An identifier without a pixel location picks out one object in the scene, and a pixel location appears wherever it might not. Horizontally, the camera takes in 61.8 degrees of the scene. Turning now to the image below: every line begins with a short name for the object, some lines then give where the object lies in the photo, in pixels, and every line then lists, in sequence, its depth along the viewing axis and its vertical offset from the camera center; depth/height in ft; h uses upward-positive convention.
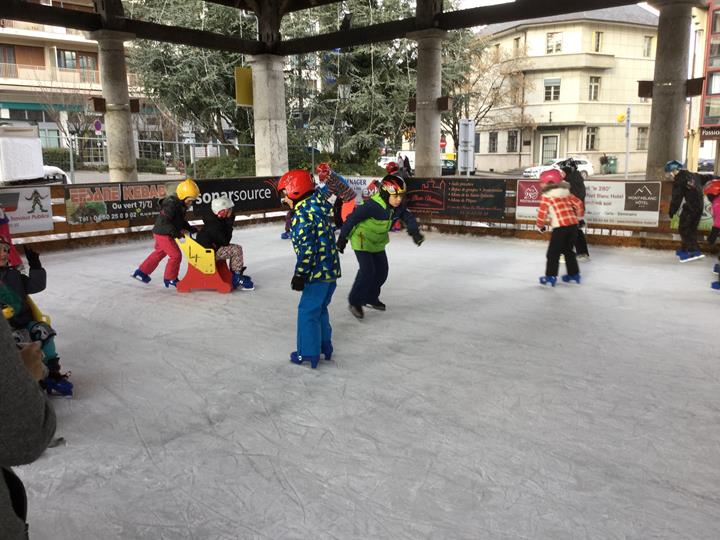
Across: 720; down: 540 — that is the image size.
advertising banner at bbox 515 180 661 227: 36.52 -2.16
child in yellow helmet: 25.85 -2.34
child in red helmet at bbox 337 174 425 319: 21.12 -2.36
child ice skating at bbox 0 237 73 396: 13.41 -2.81
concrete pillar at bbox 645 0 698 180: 36.37 +5.07
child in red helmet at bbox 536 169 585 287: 26.37 -1.99
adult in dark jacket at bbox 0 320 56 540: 4.33 -1.82
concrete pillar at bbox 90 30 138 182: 44.34 +4.94
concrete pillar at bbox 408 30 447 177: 46.83 +5.34
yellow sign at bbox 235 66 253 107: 56.34 +7.91
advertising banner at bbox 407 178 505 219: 42.55 -2.06
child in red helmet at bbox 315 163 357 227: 34.86 -0.87
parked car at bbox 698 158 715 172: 133.35 +0.70
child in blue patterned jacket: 15.98 -2.27
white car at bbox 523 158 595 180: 111.69 -0.11
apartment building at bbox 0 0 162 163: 111.55 +17.08
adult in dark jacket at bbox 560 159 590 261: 33.86 -1.17
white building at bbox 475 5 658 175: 143.13 +18.60
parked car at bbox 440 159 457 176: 114.73 +0.39
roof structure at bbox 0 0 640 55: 39.29 +10.94
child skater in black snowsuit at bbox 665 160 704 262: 31.99 -2.00
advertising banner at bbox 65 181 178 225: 38.73 -1.95
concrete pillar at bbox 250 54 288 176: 55.83 +5.26
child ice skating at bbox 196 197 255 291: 25.77 -2.80
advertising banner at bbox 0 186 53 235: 35.65 -2.17
